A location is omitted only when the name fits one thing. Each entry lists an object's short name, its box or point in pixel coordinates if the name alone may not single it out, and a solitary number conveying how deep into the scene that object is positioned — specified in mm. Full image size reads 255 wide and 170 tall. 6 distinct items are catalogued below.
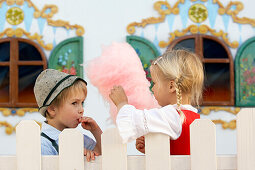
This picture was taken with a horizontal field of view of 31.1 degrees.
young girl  1881
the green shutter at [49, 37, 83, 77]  4970
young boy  2387
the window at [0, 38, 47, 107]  5035
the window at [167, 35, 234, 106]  4996
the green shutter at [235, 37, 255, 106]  5000
